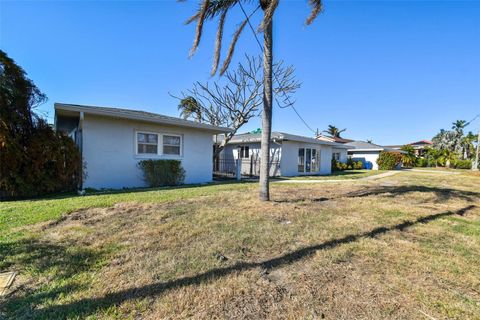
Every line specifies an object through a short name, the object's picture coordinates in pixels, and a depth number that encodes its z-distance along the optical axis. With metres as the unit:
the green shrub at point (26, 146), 7.16
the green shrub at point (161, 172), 10.64
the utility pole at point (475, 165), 28.66
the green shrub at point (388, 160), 26.56
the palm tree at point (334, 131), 58.50
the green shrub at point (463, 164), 33.09
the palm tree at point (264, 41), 6.87
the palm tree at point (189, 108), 20.45
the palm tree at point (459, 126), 43.08
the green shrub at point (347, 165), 25.55
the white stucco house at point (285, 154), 17.70
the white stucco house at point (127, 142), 9.48
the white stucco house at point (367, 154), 29.45
